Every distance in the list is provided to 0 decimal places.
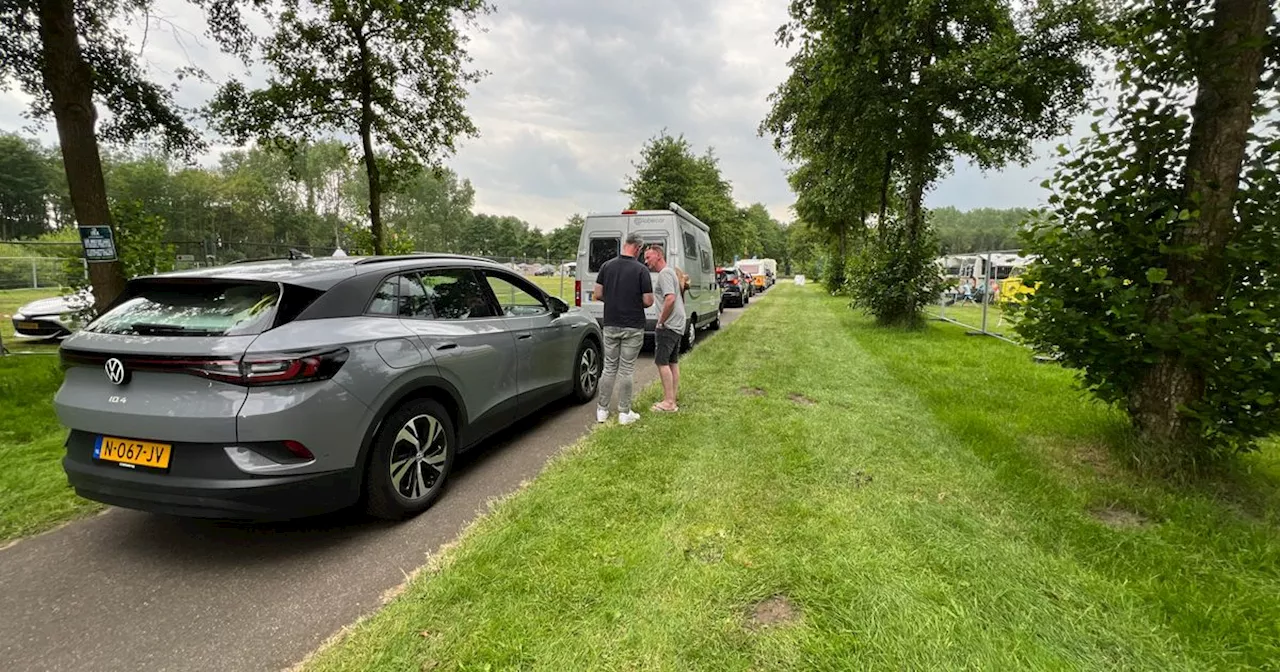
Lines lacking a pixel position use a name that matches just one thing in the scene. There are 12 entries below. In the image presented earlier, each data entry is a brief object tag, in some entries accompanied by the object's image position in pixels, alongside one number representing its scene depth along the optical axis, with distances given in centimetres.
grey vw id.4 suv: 253
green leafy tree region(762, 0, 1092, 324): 1014
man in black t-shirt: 495
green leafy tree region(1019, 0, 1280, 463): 304
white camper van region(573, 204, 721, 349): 853
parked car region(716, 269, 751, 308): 2084
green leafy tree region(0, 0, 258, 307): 566
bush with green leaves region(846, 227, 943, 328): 1201
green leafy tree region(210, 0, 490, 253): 1023
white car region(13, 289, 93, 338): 908
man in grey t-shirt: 528
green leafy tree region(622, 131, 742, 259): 2689
